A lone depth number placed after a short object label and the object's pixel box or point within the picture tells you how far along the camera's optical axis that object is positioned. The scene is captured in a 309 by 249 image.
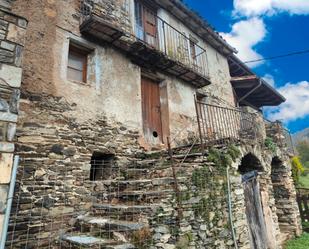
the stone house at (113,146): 3.33
